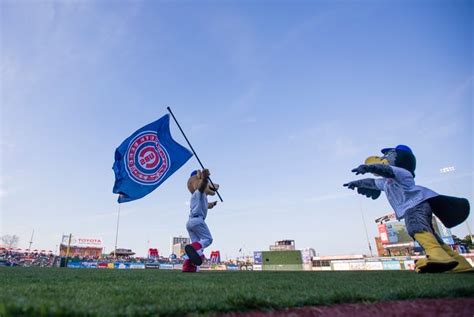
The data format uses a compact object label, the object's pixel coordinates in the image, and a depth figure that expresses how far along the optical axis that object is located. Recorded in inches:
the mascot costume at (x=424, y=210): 147.3
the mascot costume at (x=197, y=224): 219.8
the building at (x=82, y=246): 3024.1
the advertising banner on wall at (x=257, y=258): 2474.2
